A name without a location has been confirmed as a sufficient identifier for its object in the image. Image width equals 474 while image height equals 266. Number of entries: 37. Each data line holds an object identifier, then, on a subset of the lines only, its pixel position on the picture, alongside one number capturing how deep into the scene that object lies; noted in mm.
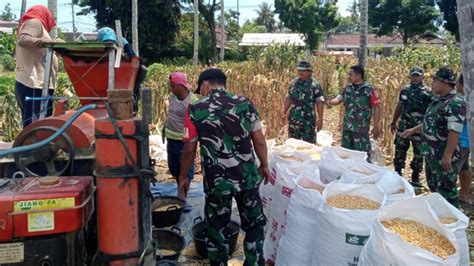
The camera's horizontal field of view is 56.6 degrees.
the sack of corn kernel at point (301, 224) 3041
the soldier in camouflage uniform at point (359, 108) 5867
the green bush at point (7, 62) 30797
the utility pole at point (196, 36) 22922
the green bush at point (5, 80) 20531
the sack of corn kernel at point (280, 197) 3455
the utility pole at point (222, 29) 27423
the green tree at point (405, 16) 36031
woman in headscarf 3946
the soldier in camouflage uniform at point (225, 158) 3139
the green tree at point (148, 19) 27625
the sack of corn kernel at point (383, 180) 2971
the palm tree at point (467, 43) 2275
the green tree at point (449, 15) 31891
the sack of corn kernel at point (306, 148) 4286
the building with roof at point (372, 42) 42062
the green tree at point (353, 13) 76450
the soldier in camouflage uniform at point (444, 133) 4227
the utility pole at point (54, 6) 6981
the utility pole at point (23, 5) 16516
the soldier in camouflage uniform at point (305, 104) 6152
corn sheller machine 2127
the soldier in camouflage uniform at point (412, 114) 5973
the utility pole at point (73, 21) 41431
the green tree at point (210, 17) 33938
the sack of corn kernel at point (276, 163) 3756
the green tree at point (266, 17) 71412
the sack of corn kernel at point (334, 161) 3746
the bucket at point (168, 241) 3822
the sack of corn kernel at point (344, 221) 2639
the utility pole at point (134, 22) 18172
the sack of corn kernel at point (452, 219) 2422
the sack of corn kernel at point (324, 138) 7777
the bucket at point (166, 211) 4324
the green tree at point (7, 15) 75962
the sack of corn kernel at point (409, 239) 2154
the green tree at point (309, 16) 41281
